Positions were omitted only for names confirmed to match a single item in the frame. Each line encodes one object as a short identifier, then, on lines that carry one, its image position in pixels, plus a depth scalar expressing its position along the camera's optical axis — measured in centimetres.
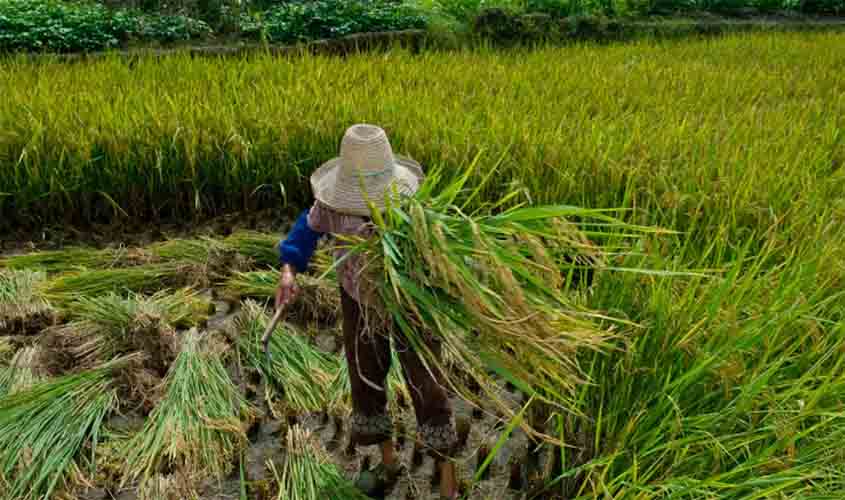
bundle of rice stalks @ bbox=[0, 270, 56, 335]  219
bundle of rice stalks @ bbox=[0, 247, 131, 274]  251
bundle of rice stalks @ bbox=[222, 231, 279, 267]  257
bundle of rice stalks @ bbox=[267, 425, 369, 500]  156
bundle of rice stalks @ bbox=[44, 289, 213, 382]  203
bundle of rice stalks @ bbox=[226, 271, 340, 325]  228
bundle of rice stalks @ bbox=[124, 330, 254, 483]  168
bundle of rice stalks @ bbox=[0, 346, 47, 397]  187
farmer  137
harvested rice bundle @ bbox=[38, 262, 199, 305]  233
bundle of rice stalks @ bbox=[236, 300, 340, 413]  192
